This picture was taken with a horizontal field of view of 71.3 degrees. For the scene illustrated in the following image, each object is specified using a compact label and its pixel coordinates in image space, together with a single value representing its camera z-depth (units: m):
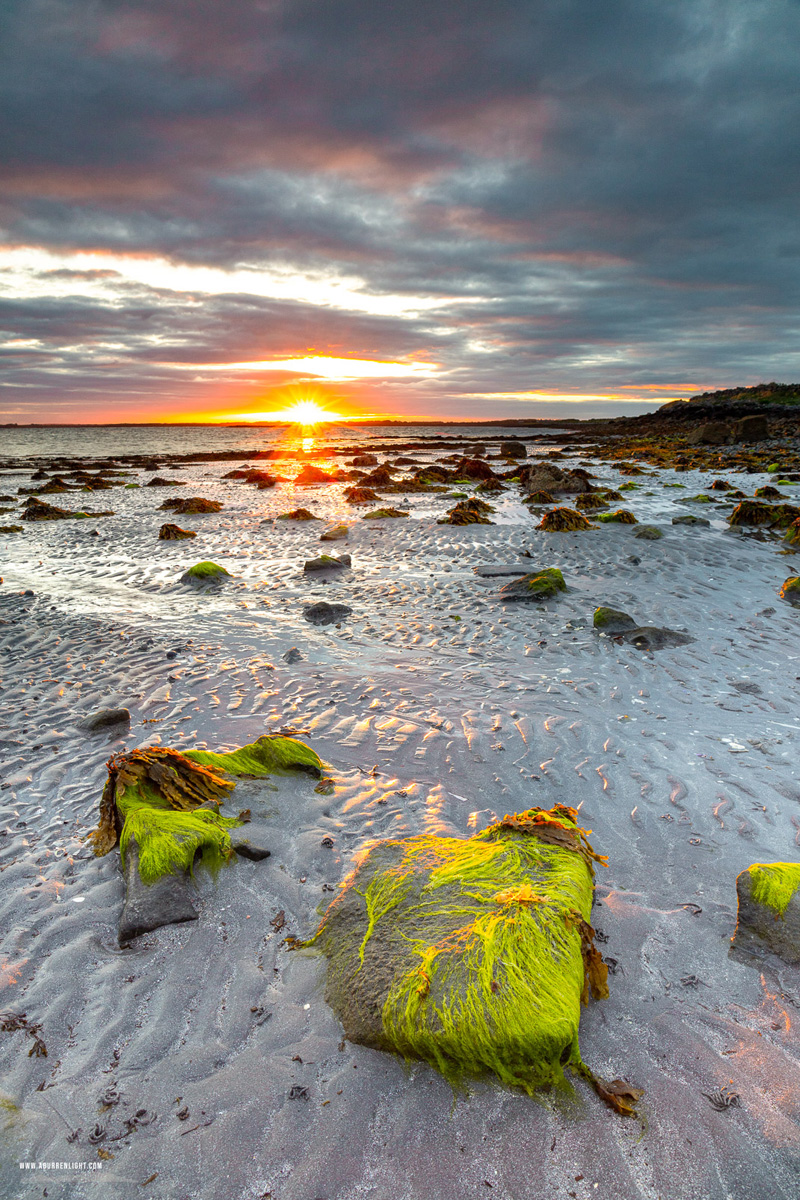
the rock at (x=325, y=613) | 8.93
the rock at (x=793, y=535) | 12.34
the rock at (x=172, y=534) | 15.38
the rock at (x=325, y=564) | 11.73
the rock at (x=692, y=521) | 14.29
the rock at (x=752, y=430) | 37.22
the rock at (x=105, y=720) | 5.81
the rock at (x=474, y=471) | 27.45
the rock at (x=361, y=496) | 20.88
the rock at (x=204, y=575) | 11.13
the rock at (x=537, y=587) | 9.59
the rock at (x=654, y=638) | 7.55
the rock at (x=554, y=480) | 20.19
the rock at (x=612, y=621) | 8.14
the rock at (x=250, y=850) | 3.96
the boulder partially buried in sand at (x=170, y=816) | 3.51
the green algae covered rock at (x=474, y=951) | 2.58
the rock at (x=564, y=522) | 14.40
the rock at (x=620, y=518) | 14.82
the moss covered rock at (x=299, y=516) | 17.52
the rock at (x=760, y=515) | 14.00
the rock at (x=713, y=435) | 38.31
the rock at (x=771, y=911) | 3.14
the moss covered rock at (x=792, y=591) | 9.14
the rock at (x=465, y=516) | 15.74
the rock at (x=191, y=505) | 19.36
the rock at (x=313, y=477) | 28.20
